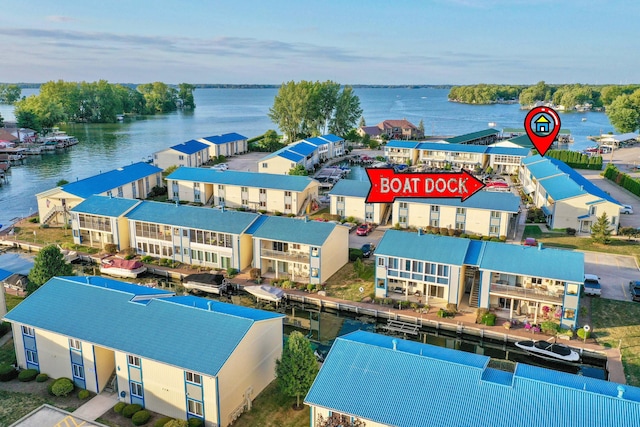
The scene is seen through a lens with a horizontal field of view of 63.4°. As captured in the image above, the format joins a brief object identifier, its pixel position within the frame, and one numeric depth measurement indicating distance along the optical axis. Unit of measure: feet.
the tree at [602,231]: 153.69
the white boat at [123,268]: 133.39
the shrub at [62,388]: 82.23
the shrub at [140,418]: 75.66
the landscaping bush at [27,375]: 86.53
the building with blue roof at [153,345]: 75.46
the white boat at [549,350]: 95.50
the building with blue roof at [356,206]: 175.32
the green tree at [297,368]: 78.28
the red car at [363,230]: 163.02
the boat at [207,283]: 125.18
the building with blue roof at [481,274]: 106.22
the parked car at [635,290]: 115.75
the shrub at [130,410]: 77.61
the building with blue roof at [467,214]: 159.43
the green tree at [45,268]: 110.83
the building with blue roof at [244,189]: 187.73
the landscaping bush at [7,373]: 86.84
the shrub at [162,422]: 74.32
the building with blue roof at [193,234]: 135.13
